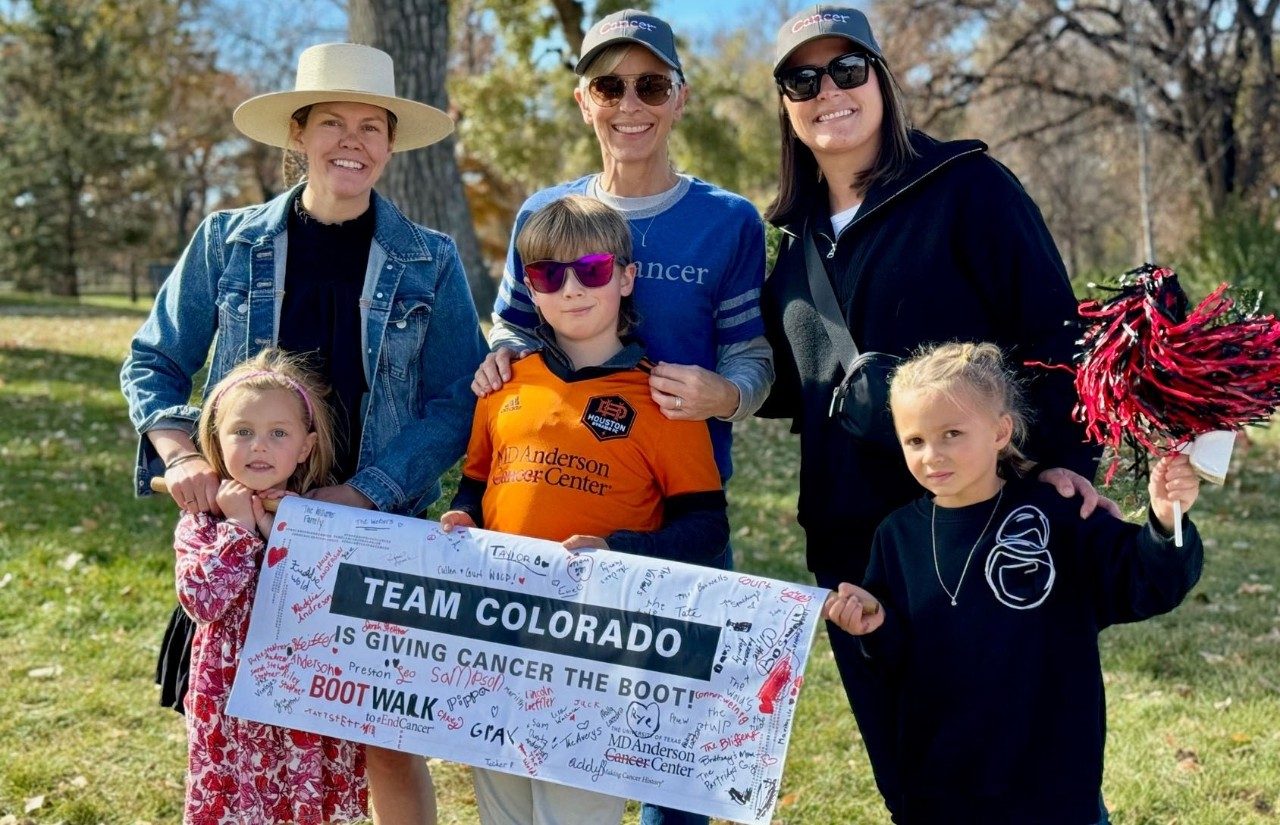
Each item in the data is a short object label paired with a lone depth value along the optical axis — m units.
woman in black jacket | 2.99
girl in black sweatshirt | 2.81
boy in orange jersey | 3.13
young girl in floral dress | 3.20
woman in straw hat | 3.45
